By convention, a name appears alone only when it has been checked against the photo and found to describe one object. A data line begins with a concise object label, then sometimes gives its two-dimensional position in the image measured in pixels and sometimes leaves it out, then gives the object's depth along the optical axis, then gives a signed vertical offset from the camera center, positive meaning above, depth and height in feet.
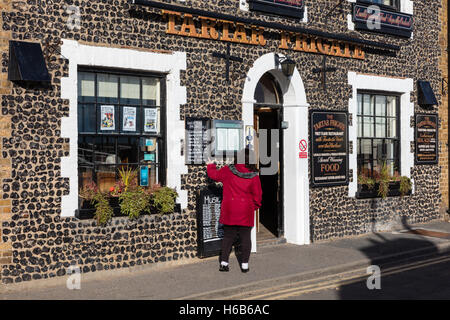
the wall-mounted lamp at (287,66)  35.06 +5.87
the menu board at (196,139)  31.53 +1.22
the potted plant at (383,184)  41.27 -1.95
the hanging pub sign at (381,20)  40.93 +10.54
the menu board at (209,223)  31.22 -3.52
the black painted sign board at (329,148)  38.01 +0.77
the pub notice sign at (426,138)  45.19 +1.61
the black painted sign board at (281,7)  34.91 +9.82
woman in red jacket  28.71 -2.27
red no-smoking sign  37.19 +0.68
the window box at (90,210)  27.32 -2.43
